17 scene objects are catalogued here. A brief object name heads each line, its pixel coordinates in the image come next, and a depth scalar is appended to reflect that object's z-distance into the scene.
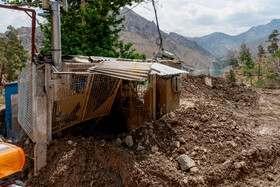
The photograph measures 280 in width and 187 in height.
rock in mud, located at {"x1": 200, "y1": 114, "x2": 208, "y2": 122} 5.24
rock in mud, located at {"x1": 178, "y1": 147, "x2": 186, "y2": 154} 4.11
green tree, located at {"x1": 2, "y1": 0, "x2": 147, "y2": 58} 10.29
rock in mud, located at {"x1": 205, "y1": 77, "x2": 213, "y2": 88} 11.88
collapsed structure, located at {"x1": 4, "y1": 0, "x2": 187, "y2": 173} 3.73
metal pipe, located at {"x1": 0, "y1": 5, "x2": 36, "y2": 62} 3.76
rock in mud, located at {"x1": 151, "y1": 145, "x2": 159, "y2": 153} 4.08
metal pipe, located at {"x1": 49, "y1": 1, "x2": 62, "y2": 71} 3.82
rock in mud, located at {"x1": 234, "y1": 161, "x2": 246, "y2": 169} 3.89
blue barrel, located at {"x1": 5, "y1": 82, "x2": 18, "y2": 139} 6.27
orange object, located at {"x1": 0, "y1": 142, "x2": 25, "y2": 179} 2.09
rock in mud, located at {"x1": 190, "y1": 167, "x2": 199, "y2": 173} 3.68
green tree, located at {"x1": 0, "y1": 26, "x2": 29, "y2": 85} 22.31
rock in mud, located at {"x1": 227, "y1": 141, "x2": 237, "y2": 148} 4.43
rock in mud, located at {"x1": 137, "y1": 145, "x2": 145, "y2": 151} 4.12
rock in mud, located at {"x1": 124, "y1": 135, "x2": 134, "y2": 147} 4.32
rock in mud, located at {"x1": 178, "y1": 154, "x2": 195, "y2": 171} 3.73
